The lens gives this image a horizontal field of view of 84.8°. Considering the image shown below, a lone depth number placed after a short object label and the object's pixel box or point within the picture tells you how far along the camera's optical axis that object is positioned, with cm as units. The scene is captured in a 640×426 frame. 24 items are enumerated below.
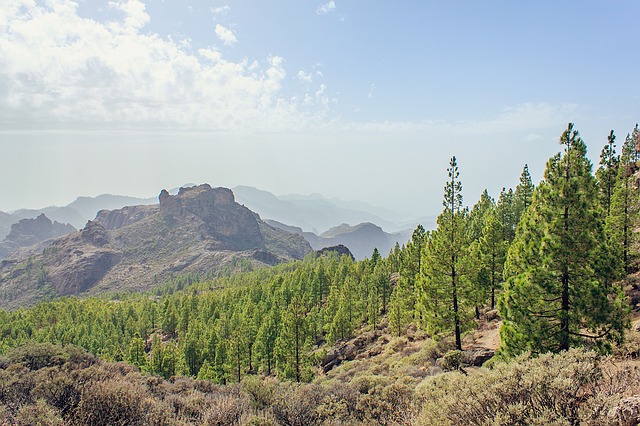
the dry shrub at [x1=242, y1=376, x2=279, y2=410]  1380
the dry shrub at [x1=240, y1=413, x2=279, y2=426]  1114
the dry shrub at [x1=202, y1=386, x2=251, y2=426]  1224
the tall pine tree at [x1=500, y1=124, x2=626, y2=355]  1349
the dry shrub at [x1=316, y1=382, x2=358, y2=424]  1196
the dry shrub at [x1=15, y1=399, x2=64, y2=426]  1083
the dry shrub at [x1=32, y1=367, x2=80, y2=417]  1312
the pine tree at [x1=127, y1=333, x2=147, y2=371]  4069
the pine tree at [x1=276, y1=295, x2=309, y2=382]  3216
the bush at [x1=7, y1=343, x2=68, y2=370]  1834
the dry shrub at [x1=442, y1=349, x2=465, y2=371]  1804
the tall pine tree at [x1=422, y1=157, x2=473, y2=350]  2297
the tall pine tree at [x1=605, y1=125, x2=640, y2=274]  2637
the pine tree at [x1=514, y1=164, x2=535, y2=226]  4332
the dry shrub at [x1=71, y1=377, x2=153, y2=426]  1195
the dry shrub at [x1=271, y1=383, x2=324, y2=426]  1232
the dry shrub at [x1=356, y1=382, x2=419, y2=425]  1109
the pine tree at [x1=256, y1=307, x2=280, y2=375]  3994
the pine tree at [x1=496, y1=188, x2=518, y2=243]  4463
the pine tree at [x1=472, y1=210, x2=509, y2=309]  3024
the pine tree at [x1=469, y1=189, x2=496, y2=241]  4509
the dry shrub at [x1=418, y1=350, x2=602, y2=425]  749
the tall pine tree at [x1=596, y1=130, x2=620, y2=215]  3244
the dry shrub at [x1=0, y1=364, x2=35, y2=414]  1330
